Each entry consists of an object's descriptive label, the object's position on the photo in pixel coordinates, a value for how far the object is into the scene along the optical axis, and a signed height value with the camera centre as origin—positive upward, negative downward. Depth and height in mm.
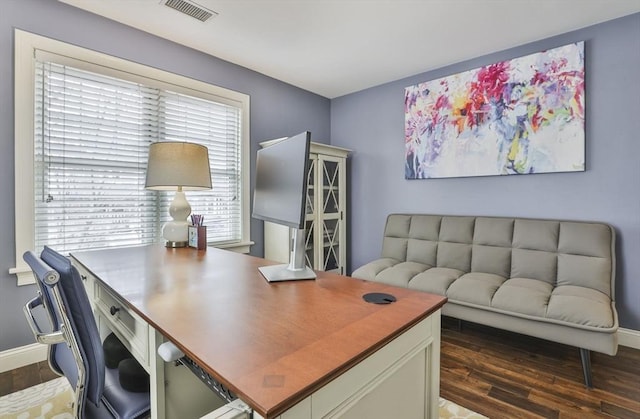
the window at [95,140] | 2010 +488
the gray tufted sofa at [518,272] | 1852 -520
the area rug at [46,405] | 1570 -1036
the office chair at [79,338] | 798 -380
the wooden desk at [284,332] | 598 -305
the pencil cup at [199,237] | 1960 -189
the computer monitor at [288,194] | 1111 +56
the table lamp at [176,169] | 1854 +230
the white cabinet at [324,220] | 3256 -131
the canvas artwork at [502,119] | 2469 +795
